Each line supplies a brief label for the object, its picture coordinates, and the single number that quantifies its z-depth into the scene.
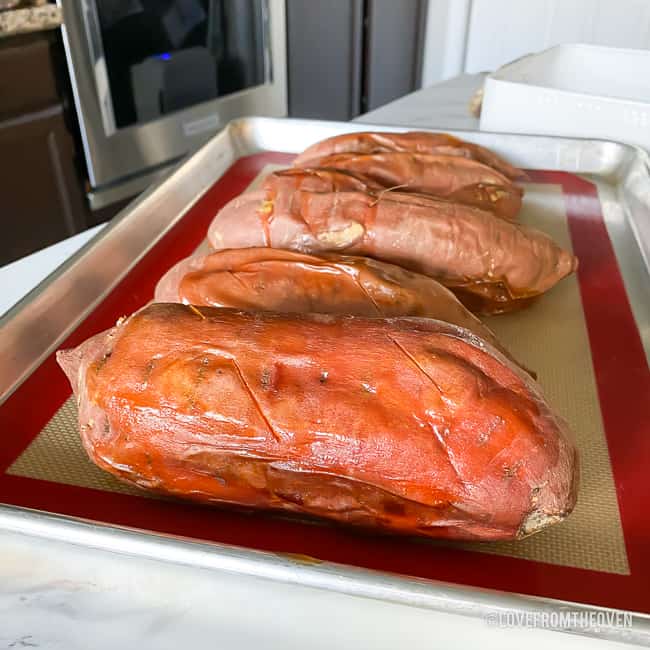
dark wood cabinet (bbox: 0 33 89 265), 0.74
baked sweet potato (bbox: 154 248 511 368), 0.37
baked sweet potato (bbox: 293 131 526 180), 0.53
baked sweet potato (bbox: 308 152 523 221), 0.49
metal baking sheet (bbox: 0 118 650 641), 0.27
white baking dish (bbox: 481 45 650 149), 0.58
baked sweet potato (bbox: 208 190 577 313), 0.43
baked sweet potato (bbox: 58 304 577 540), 0.29
